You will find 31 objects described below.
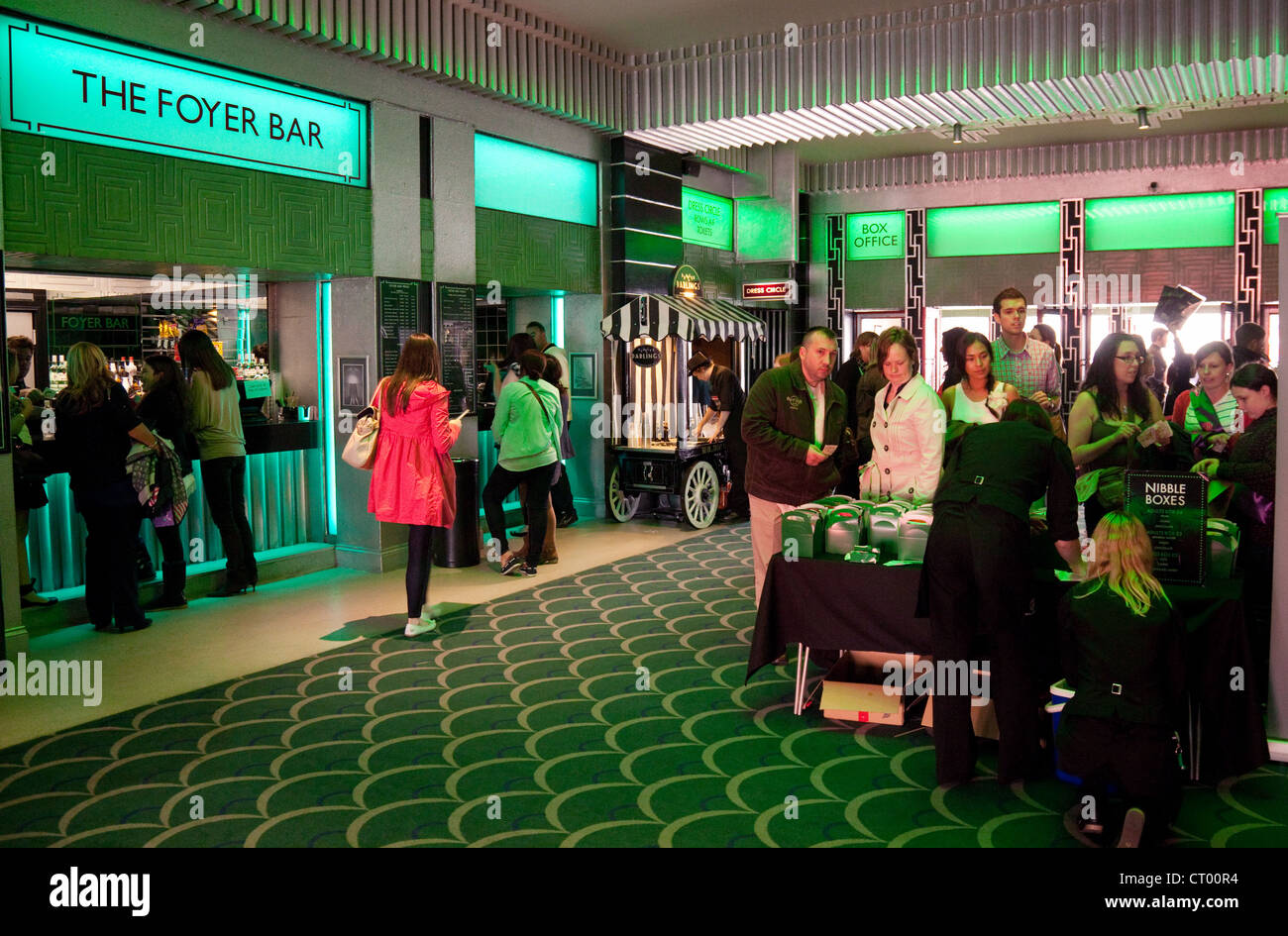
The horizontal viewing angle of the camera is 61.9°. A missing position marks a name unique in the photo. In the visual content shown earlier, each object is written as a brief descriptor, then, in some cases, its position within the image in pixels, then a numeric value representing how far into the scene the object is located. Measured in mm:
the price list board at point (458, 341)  8492
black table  3713
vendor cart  9555
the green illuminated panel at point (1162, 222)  12945
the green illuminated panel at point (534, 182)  9039
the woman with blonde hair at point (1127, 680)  3246
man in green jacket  5191
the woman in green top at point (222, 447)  6785
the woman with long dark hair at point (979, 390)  5176
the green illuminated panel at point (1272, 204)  12602
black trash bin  8008
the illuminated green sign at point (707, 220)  12453
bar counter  6375
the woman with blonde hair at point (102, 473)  5859
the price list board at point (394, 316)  7895
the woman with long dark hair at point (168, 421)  6488
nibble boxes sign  3814
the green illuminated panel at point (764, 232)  13555
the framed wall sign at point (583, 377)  10367
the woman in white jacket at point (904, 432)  4742
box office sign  14766
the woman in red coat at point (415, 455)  5918
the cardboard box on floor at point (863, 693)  4496
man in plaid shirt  5887
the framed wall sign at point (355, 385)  7887
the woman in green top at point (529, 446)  7512
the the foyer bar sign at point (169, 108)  5734
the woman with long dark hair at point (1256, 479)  4480
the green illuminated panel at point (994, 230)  13898
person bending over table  3670
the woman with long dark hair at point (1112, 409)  5113
